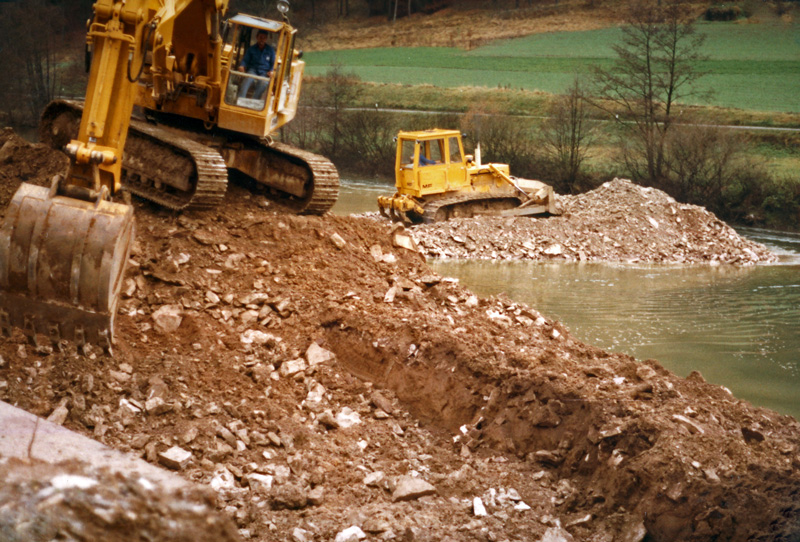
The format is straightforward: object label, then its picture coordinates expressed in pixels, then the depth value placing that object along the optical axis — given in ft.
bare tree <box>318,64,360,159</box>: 120.98
